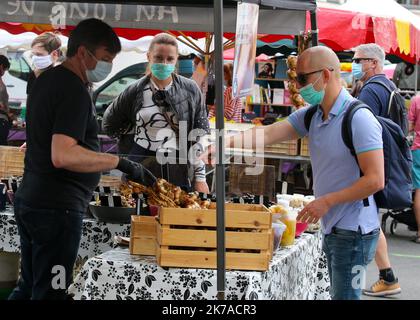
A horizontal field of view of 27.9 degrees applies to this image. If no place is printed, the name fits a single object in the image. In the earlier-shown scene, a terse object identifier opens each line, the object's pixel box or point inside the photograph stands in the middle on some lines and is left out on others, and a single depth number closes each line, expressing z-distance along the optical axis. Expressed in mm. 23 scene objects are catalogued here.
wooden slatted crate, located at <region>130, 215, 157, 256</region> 4379
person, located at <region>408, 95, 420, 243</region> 10258
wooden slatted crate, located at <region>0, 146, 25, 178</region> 6395
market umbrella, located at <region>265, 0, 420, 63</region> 10398
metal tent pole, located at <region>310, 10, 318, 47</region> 6289
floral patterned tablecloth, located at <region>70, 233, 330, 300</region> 4086
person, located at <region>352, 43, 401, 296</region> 7397
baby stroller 10641
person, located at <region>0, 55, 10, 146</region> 11859
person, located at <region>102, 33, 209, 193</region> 6039
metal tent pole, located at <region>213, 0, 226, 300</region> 3844
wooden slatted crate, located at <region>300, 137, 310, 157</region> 12039
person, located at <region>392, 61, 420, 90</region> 17031
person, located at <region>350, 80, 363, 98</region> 9197
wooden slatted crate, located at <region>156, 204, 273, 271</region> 4145
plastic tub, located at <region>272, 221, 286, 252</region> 4602
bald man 4160
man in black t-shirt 4207
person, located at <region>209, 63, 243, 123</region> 10721
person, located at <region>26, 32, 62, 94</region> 7637
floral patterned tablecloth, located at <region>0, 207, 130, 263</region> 5277
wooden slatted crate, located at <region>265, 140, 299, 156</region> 12109
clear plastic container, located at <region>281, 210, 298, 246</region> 4852
